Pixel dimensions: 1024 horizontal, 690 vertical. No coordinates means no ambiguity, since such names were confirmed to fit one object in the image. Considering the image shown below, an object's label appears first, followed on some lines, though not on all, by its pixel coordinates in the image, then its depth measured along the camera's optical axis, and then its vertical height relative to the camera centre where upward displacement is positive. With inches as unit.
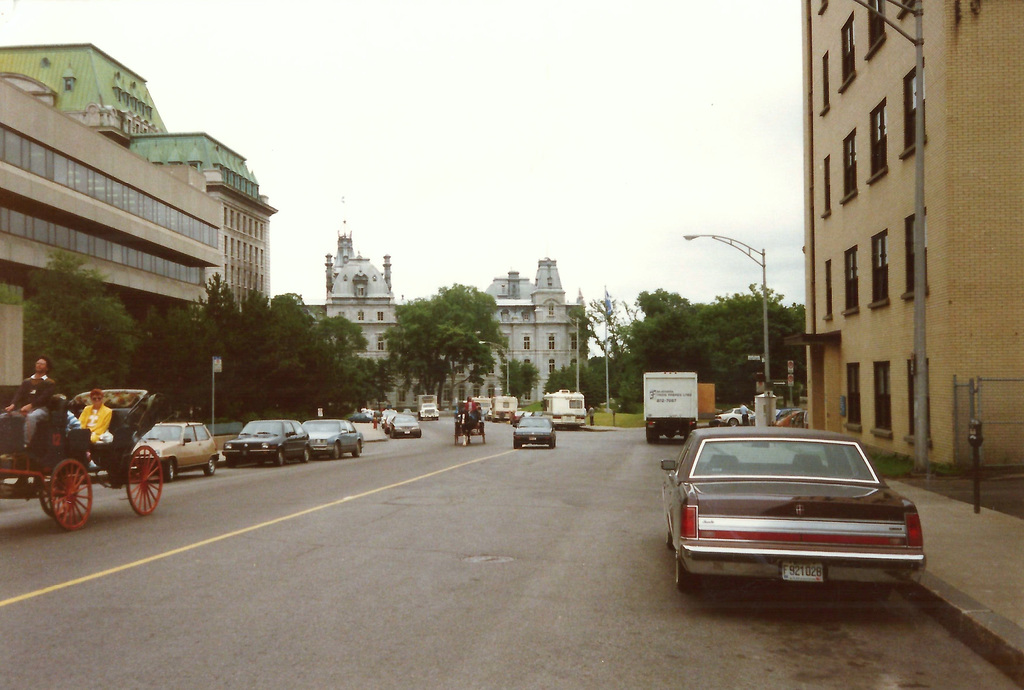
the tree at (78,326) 1419.8 +88.3
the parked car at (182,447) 946.7 -67.0
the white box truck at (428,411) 4375.0 -142.1
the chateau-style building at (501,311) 6505.9 +478.7
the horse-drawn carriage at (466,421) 1740.9 -76.2
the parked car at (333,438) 1357.0 -82.2
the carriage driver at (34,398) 472.7 -7.5
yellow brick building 811.4 +147.5
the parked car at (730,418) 2164.4 -93.1
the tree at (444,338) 5290.4 +236.2
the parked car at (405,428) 2282.2 -113.5
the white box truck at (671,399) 1707.7 -37.3
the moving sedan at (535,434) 1537.9 -87.8
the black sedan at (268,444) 1189.1 -78.7
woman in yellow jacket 524.7 -18.9
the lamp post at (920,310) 746.2 +51.9
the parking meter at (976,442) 526.3 -36.2
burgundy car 297.4 -48.3
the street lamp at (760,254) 1537.4 +194.8
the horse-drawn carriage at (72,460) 472.4 -40.5
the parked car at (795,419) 1596.9 -71.5
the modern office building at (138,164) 1990.7 +646.1
